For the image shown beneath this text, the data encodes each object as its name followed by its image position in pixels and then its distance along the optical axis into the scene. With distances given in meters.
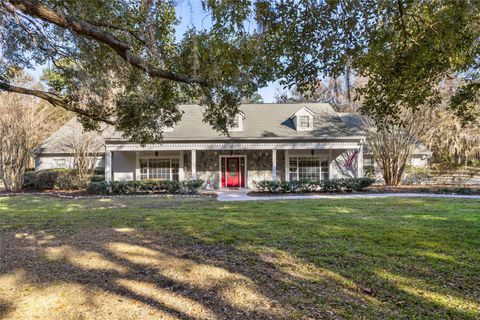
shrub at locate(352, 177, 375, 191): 15.59
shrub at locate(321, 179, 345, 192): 15.55
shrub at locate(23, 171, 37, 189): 17.55
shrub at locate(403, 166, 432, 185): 19.00
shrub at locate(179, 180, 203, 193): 15.49
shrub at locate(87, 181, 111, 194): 15.28
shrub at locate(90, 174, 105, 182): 17.91
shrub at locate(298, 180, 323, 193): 15.60
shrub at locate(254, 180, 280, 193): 15.43
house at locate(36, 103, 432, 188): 17.75
